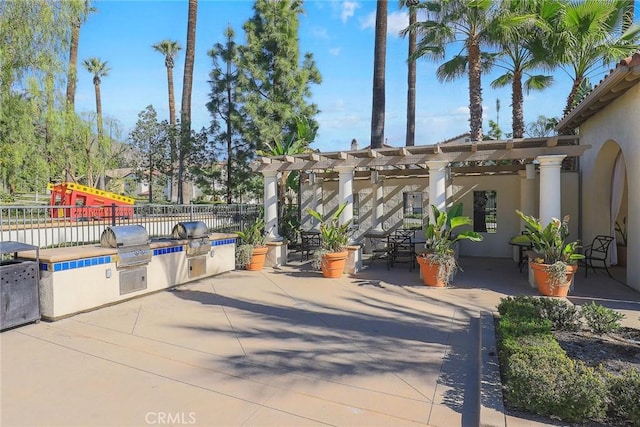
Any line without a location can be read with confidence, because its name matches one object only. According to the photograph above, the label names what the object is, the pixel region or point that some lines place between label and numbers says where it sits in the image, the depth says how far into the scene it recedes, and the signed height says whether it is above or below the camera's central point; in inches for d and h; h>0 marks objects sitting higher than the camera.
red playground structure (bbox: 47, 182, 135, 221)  633.0 +24.8
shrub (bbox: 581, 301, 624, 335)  190.4 -55.5
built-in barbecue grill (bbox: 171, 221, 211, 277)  348.5 -30.0
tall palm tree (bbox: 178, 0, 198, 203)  753.6 +248.5
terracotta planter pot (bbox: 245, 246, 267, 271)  416.5 -53.8
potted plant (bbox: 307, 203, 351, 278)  374.9 -41.2
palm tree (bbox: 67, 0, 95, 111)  519.5 +258.8
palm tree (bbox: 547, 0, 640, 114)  418.6 +186.1
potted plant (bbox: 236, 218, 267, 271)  412.2 -43.0
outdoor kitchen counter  235.8 -26.8
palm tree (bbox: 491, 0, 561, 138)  427.8 +192.3
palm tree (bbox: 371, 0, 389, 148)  543.8 +181.4
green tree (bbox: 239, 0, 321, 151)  698.8 +242.1
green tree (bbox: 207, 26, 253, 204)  754.8 +191.3
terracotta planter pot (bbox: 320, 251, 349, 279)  373.4 -53.6
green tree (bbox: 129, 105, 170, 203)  1018.1 +179.9
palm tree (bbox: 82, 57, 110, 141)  1579.4 +569.5
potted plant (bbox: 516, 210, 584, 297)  289.4 -40.7
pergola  324.8 +45.0
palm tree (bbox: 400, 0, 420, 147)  722.8 +195.0
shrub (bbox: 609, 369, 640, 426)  114.7 -57.2
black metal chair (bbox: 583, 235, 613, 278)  373.9 -45.6
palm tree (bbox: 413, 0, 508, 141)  452.4 +208.0
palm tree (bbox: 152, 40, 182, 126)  1333.4 +543.5
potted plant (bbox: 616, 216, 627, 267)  418.6 -42.1
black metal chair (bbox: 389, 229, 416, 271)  423.8 -46.4
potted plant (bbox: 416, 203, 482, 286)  329.7 -37.8
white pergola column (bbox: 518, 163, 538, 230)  449.4 +13.9
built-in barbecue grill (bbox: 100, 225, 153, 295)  275.6 -30.3
